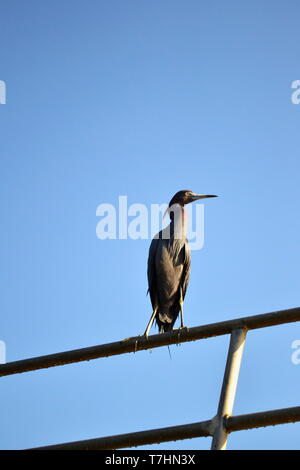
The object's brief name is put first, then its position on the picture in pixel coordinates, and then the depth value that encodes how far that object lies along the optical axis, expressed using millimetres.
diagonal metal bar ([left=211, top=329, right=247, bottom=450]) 5840
